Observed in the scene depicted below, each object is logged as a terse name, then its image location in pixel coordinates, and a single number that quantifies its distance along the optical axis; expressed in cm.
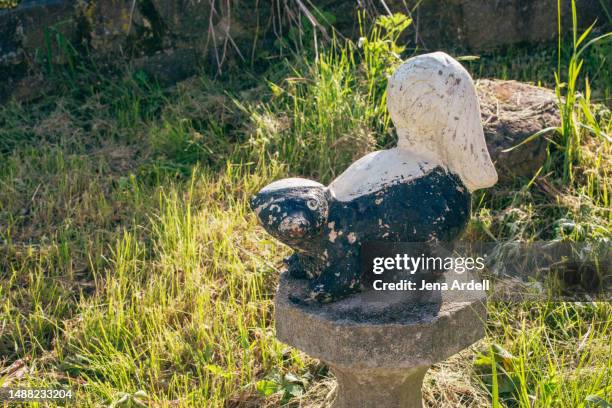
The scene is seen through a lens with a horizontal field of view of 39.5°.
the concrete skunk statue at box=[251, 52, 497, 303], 256
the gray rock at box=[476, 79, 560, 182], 415
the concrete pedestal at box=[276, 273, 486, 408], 257
